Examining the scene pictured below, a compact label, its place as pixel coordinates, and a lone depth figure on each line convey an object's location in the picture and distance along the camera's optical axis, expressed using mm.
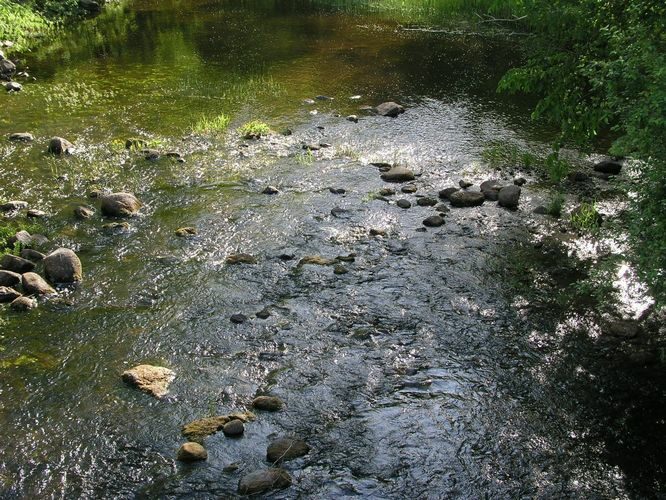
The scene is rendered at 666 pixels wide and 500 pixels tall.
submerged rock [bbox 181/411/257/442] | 7410
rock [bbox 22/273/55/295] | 9938
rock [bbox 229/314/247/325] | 9469
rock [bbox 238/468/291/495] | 6609
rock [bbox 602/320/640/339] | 9156
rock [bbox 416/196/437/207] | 13016
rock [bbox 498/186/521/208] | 12883
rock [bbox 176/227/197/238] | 11795
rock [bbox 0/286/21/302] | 9844
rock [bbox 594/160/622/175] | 14211
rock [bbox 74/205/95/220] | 12305
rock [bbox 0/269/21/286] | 10148
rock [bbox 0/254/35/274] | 10500
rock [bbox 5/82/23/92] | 19609
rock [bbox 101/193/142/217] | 12320
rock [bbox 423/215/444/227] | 12195
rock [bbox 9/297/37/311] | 9648
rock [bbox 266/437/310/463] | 7043
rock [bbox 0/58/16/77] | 21141
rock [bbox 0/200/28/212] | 12453
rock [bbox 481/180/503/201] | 13297
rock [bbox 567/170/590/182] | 14008
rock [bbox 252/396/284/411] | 7816
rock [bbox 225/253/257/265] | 11036
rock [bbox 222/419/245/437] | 7414
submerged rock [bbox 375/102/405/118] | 18156
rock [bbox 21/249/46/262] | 10852
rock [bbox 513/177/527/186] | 13766
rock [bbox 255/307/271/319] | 9547
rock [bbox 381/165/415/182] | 14125
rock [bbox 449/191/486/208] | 12945
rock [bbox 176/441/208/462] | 7027
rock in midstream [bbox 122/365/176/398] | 8094
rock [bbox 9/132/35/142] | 15758
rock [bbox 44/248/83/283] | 10289
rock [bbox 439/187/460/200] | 13273
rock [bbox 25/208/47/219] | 12273
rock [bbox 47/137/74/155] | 15055
